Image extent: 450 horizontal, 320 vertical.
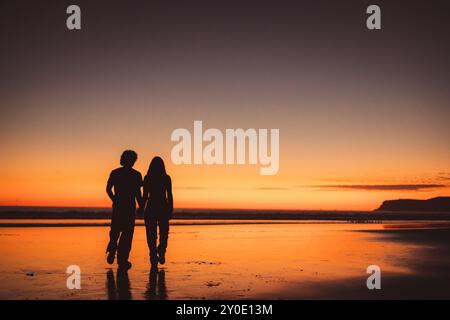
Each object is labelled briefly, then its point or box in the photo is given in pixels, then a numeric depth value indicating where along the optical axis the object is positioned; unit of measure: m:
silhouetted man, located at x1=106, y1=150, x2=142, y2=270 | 11.25
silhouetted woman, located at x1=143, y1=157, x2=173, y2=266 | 11.66
